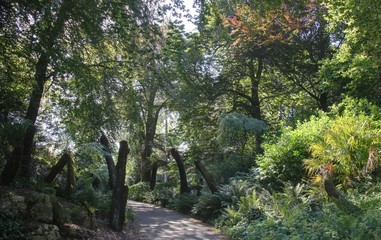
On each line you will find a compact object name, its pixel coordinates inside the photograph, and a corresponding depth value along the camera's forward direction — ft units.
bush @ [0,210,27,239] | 19.94
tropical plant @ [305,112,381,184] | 31.17
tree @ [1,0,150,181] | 23.06
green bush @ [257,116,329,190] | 37.35
